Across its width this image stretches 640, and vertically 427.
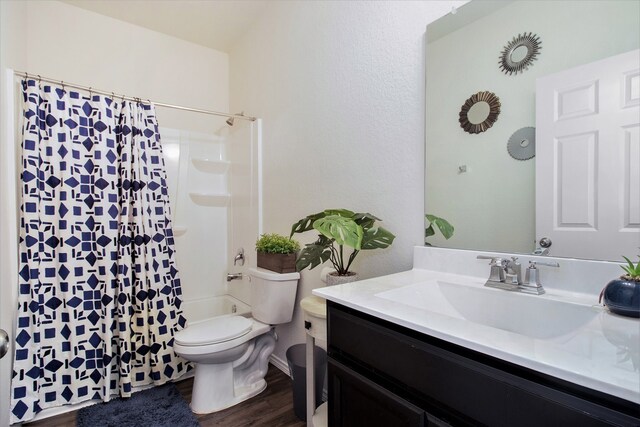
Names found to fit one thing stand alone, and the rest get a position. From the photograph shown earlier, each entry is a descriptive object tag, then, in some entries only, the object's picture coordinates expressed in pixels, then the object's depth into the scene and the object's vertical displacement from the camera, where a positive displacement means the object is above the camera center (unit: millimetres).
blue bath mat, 1629 -1145
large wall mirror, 859 +270
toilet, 1712 -777
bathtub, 2717 -875
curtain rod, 1735 +780
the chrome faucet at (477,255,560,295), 952 -215
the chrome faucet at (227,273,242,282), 2631 -561
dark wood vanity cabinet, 510 -378
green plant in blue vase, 697 -197
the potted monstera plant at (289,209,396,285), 1233 -122
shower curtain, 1710 -273
